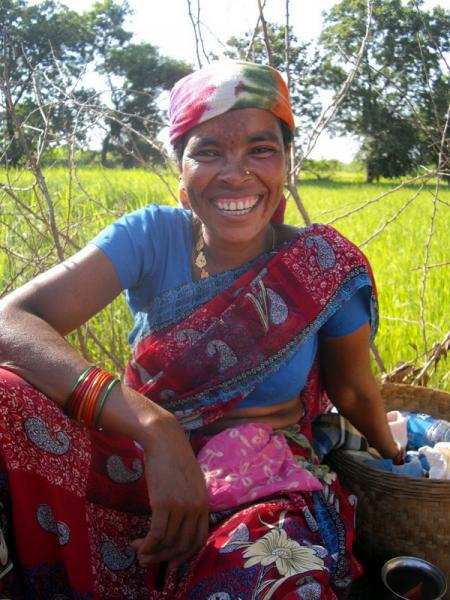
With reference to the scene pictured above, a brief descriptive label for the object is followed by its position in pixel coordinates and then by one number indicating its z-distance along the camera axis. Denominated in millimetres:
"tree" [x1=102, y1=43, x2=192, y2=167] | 18906
